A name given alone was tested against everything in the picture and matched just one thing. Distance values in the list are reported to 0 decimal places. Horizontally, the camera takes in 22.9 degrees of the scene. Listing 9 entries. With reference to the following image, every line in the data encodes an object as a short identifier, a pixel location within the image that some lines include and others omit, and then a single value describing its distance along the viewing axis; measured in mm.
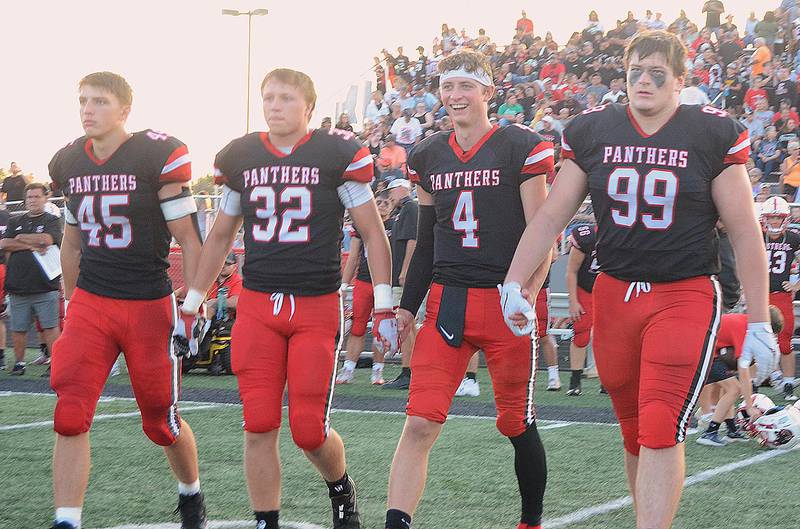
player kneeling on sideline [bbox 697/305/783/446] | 12498
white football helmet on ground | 12241
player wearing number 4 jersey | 7604
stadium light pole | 47460
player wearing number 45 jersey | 8025
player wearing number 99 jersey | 6588
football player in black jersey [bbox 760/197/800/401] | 17773
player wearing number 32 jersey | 7617
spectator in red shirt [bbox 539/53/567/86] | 32889
